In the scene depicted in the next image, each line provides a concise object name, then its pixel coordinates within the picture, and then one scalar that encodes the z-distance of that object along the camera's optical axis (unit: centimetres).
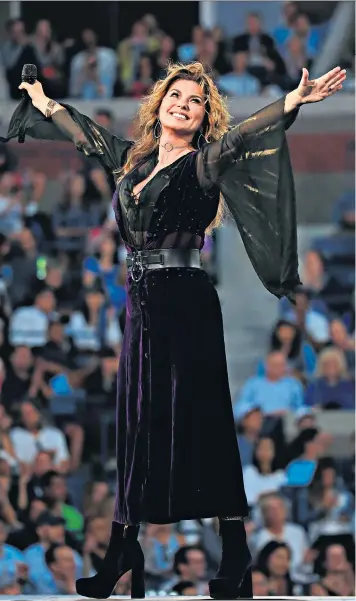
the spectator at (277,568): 1659
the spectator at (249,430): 1822
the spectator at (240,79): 2195
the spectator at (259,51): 2219
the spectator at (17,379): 1845
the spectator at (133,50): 2239
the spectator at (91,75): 2214
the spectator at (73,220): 2025
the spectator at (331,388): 1898
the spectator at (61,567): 1639
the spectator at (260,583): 1595
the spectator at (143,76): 2205
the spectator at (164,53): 2202
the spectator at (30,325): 1930
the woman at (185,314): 862
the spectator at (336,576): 1667
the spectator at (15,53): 2191
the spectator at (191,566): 1647
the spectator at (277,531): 1725
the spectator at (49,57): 2200
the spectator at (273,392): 1869
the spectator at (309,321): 1955
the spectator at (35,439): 1803
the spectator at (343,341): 1935
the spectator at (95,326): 1928
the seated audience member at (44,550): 1647
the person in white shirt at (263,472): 1794
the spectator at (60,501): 1727
